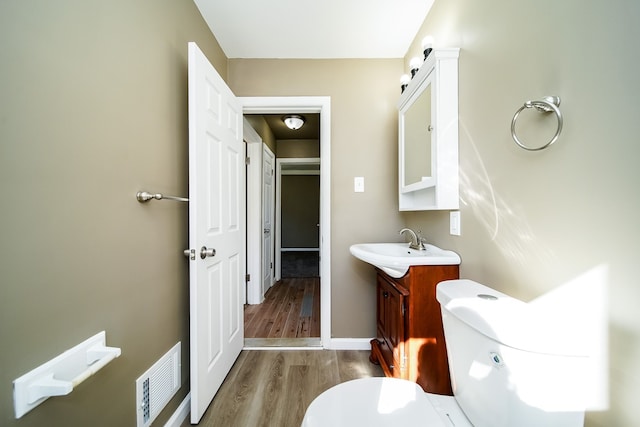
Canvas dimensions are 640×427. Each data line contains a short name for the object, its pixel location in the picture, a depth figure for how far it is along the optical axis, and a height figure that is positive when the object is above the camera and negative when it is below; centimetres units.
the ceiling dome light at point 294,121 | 310 +110
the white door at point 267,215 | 330 -6
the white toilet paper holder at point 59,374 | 61 -43
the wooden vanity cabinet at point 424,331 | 125 -59
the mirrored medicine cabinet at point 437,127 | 126 +44
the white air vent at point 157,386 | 104 -79
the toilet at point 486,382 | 55 -41
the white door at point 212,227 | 127 -10
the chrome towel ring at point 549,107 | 70 +29
